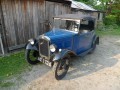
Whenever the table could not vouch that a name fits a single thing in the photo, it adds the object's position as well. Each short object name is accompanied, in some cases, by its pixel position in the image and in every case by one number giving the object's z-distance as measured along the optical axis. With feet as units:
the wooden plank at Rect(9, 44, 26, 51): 14.38
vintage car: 9.77
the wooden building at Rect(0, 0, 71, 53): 13.62
